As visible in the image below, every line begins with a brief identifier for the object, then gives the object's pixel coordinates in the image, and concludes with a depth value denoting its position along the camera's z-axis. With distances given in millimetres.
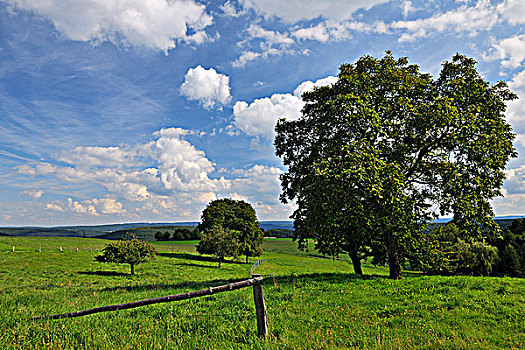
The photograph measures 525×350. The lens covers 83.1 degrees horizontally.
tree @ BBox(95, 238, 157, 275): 36875
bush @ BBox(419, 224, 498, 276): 47875
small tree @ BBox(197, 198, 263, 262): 59784
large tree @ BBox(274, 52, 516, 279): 15508
